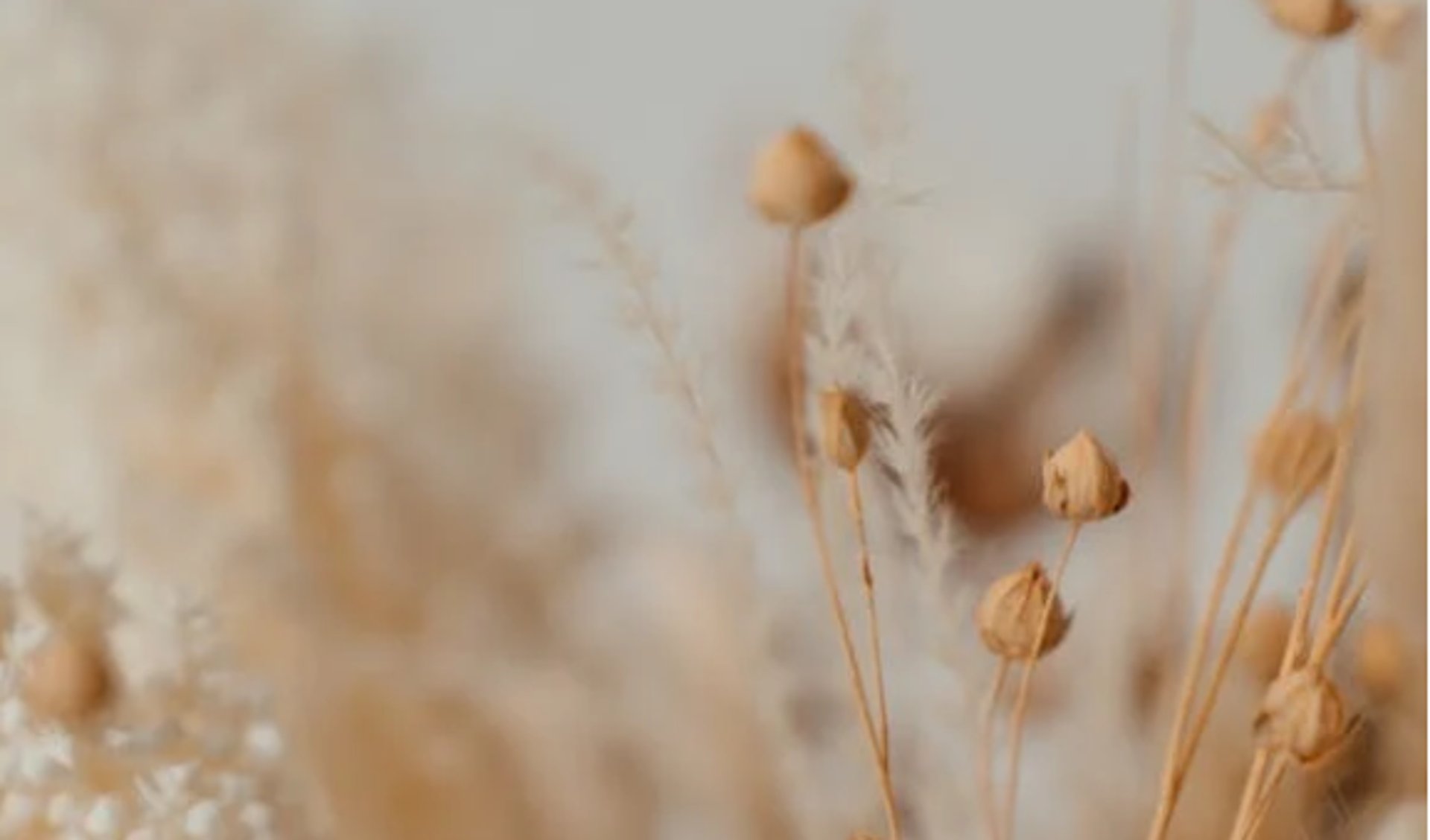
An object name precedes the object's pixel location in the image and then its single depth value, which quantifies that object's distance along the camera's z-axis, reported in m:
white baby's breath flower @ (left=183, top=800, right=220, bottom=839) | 0.54
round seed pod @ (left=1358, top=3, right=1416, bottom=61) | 0.53
